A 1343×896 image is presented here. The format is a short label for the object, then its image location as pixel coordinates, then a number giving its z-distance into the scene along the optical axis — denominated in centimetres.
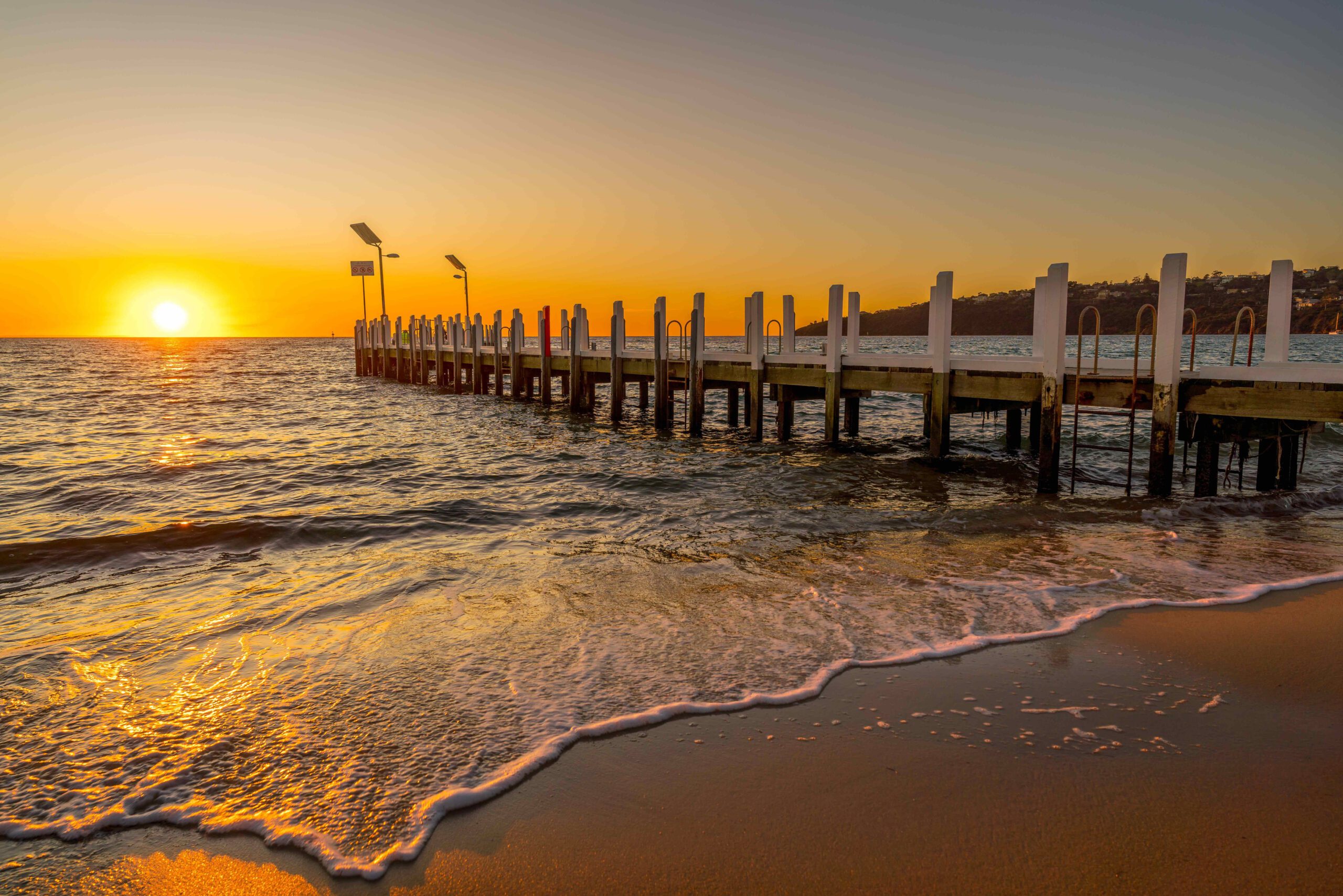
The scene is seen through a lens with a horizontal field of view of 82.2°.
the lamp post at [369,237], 4072
